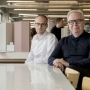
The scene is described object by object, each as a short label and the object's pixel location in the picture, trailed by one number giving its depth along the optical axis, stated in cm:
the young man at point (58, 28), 627
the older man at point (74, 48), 234
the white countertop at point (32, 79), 120
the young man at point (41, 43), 296
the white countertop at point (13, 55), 370
